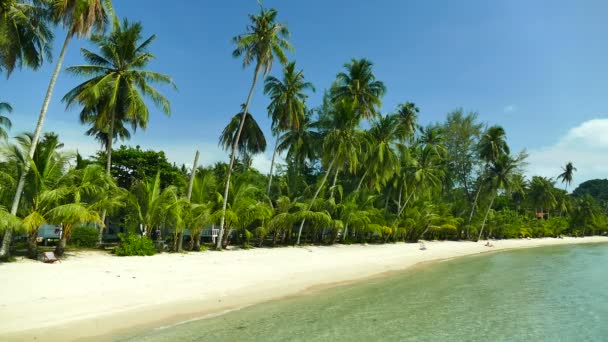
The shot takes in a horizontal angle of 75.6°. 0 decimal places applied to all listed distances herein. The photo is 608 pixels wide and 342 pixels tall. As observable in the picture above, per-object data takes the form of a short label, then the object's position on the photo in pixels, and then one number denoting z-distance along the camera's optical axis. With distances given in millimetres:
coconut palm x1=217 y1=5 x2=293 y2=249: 20844
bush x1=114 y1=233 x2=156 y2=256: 14877
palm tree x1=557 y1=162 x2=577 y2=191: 75500
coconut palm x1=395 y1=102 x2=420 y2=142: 39031
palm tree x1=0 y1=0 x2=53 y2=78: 12852
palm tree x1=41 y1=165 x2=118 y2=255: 12305
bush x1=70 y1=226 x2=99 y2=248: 15812
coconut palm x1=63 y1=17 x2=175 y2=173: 17656
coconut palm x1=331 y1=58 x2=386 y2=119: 29797
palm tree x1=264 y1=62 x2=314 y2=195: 26188
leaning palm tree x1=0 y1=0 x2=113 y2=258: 12541
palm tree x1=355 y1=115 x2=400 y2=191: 29875
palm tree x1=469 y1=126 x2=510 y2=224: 42594
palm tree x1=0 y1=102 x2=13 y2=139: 19938
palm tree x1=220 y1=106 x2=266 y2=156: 23281
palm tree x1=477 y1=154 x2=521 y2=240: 42531
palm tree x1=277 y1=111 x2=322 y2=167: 30625
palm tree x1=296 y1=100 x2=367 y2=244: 25625
